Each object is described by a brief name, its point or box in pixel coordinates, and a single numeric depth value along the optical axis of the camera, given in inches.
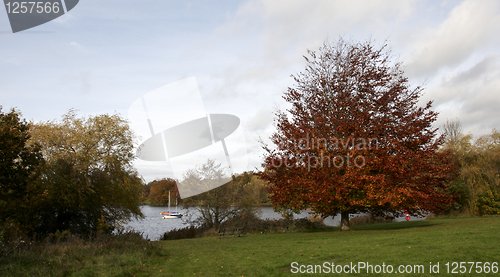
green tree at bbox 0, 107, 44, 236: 485.1
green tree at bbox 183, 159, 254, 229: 1131.3
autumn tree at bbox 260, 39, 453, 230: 627.8
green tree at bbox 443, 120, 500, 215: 1060.5
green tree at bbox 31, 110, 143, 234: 703.7
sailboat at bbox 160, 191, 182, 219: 2391.7
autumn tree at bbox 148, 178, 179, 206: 2620.6
